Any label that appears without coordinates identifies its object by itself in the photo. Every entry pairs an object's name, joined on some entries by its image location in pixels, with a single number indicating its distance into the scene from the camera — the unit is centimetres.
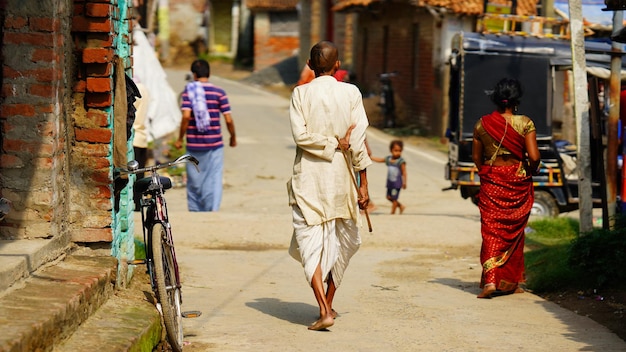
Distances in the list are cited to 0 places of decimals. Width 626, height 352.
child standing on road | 2834
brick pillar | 1298
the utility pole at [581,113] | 1933
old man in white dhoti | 1371
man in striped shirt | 2355
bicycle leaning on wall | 1198
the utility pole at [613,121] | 1967
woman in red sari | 1656
